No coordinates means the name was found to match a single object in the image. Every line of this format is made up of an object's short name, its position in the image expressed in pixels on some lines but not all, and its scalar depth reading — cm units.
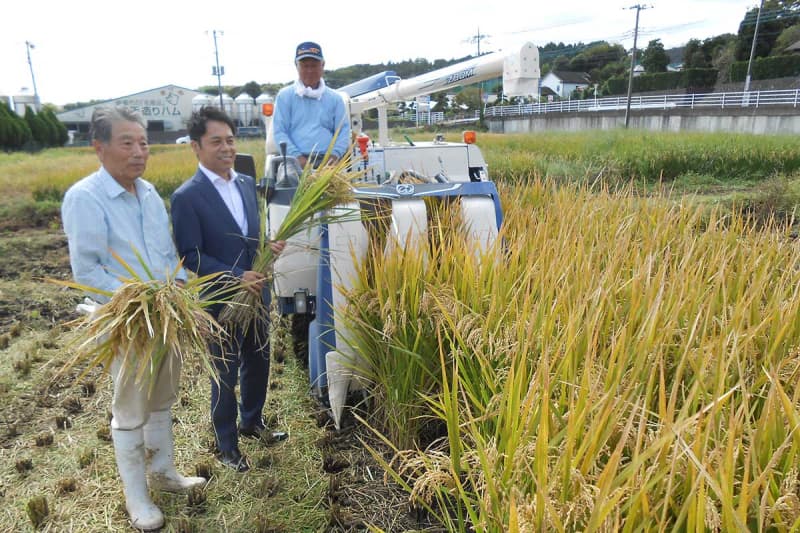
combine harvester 280
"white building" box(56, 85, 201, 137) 4978
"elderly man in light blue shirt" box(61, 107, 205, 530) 202
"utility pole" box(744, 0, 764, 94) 2759
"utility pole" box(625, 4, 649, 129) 2630
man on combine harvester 381
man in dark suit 242
